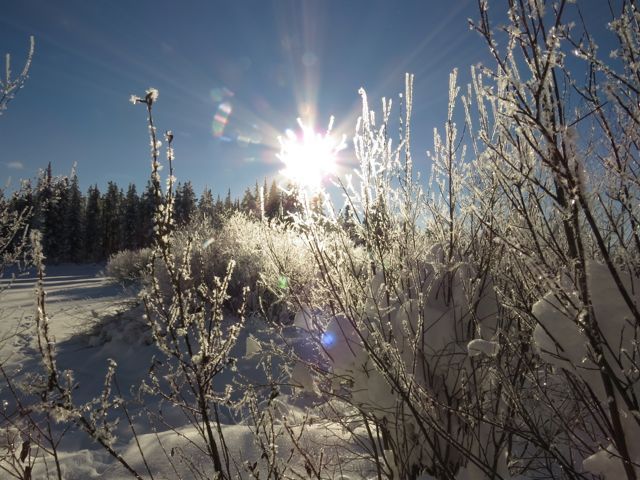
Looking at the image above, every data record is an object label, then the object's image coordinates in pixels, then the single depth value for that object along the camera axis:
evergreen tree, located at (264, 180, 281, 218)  48.03
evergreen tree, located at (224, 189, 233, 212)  81.28
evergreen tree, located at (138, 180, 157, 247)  45.56
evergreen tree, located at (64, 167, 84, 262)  41.03
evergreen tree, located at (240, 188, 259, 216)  55.09
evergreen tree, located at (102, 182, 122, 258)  47.69
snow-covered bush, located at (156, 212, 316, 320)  7.37
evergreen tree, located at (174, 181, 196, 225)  50.75
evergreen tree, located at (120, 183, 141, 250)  46.81
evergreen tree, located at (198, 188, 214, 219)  52.32
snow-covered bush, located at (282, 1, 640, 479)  1.09
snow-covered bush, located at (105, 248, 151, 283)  15.01
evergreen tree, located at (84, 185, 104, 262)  44.00
